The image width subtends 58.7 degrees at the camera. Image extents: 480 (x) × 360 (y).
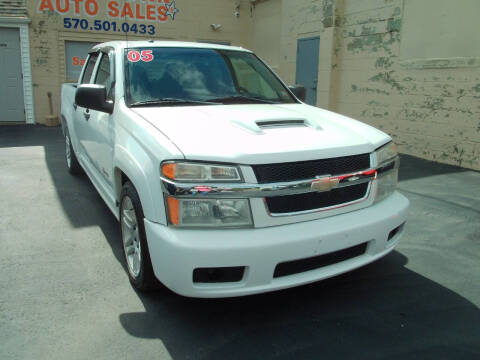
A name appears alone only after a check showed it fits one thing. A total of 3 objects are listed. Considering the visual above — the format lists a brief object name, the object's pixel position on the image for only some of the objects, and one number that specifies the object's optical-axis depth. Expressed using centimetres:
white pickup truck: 227
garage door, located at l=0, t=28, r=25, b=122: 1159
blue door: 1049
